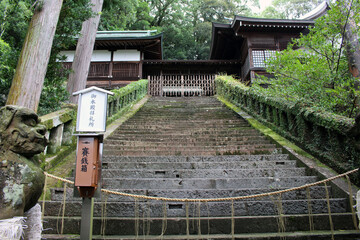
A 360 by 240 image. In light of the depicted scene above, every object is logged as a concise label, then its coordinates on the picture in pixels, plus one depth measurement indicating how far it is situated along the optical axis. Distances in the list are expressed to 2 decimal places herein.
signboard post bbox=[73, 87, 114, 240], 2.54
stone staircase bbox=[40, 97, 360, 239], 3.06
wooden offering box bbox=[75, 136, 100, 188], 2.55
